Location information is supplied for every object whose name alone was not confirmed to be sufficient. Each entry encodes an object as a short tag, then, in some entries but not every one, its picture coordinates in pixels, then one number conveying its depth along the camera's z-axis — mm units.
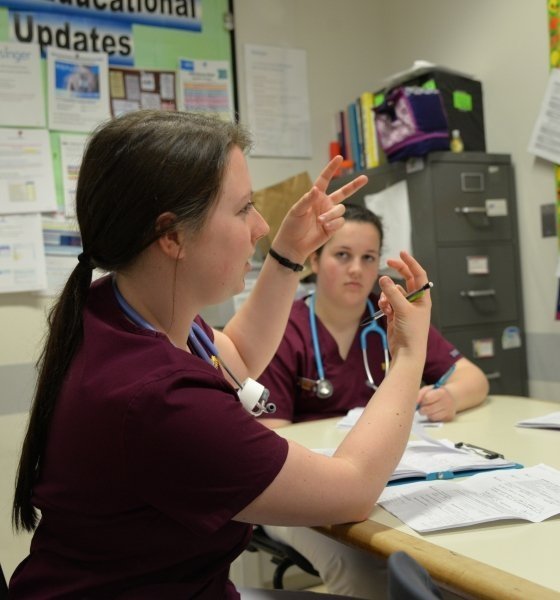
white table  745
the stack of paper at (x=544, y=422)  1487
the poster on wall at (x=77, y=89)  2646
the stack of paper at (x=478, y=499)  938
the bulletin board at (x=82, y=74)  2551
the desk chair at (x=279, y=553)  1597
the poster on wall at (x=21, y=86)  2539
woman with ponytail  807
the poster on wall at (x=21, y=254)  2514
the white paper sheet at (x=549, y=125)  2498
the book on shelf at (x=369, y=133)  2934
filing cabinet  2578
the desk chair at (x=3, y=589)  849
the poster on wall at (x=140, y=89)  2766
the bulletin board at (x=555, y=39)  2455
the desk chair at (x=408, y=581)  527
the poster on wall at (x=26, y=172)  2525
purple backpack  2547
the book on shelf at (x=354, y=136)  3037
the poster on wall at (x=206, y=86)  2887
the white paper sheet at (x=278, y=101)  3045
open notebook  1143
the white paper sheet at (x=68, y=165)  2654
